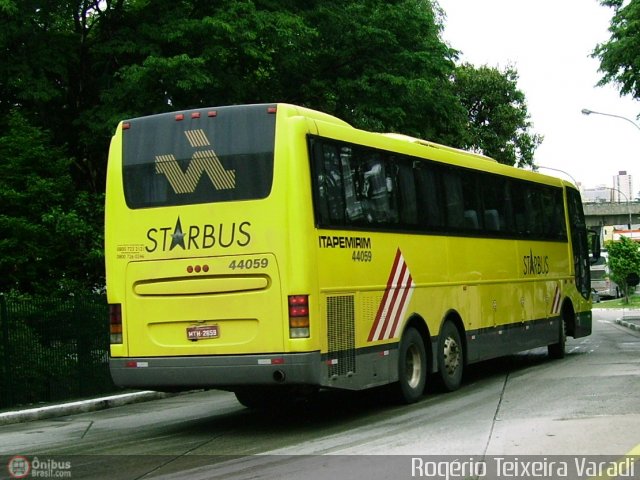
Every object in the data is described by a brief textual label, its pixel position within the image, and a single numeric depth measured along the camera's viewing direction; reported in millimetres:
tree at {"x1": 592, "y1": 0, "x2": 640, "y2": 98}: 25234
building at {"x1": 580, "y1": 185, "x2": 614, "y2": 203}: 174812
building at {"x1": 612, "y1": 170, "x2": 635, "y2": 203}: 180525
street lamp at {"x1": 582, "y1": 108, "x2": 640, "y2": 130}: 34194
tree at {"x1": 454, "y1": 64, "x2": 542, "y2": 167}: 50125
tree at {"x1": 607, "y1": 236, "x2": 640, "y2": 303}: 53281
